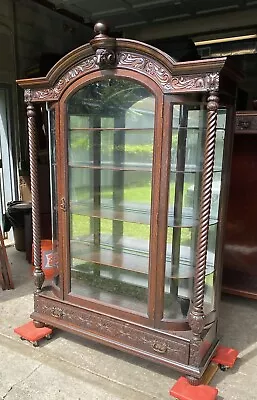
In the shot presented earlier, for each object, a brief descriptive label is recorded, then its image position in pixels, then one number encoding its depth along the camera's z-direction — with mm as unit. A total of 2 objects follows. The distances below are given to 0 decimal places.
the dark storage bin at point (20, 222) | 3305
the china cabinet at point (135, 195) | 1568
